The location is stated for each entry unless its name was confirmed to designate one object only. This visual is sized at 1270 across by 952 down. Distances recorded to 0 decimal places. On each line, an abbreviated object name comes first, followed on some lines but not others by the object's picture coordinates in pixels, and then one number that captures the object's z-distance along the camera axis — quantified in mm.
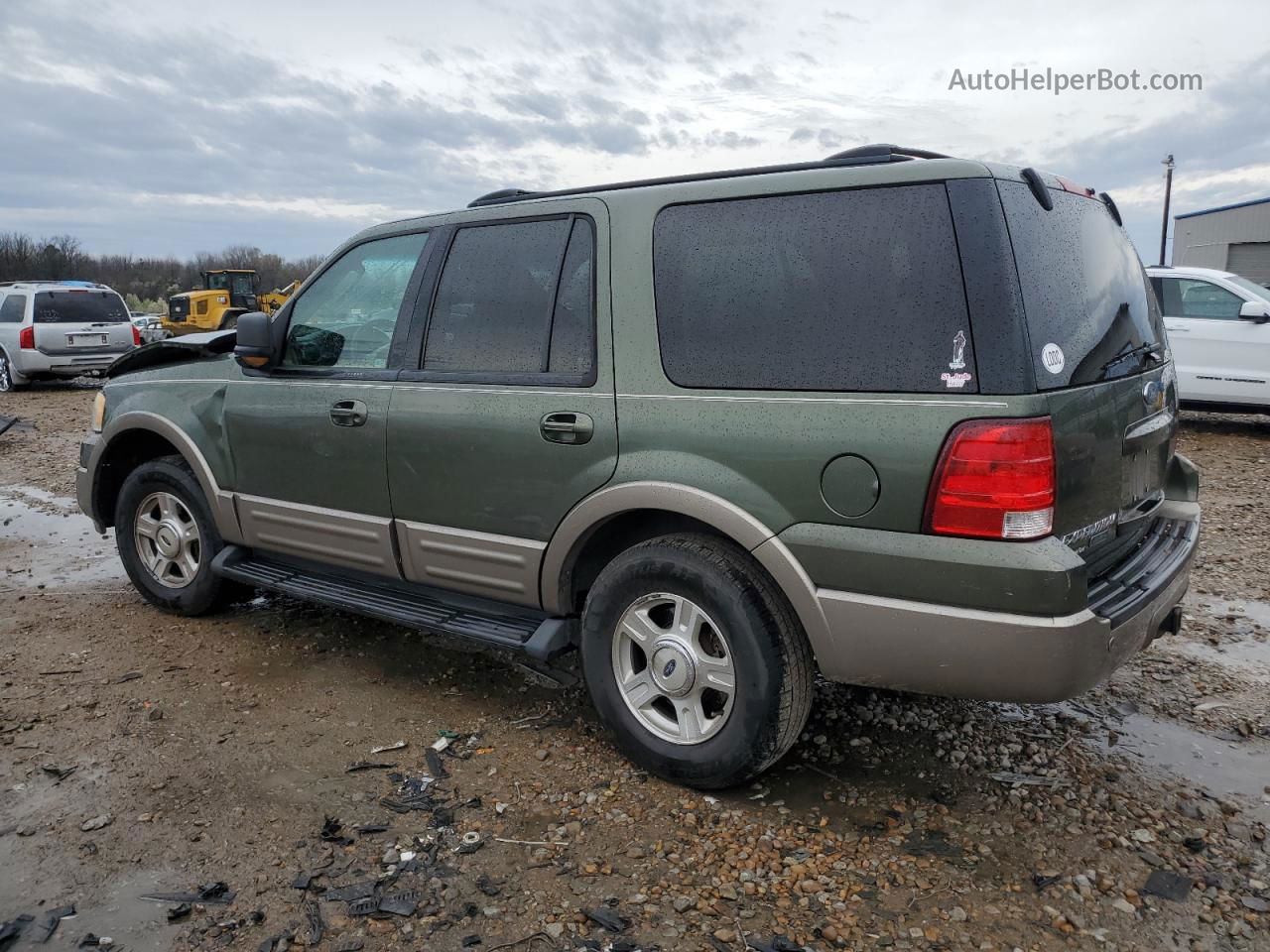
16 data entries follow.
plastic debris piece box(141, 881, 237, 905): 2736
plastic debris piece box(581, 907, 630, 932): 2594
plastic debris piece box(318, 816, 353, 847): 3018
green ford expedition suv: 2695
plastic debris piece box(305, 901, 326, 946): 2564
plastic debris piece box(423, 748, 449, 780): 3440
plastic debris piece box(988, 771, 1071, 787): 3322
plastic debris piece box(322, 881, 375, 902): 2736
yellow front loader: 25828
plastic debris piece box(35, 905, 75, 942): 2600
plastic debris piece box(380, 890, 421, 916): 2672
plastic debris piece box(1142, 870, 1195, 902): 2697
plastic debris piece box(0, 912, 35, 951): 2568
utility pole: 38344
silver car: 16234
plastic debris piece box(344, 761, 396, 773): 3484
